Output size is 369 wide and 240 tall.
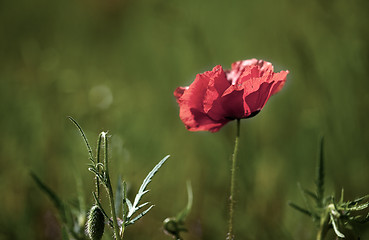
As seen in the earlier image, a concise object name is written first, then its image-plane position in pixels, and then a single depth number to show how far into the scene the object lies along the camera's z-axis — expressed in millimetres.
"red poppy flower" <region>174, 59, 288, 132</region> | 1011
